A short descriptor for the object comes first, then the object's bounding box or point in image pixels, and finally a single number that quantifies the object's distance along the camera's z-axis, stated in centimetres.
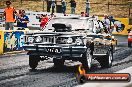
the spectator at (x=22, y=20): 2800
